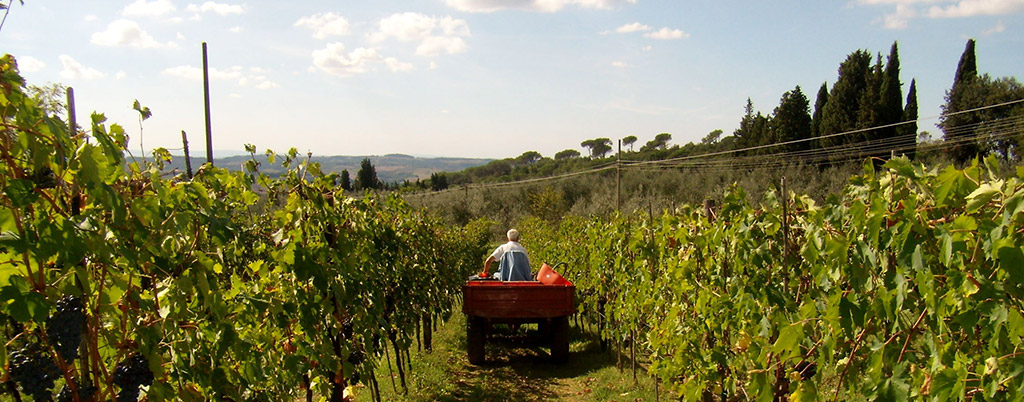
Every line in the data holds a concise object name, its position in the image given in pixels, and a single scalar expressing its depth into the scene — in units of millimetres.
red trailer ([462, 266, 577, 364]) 7145
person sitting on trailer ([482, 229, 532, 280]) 8281
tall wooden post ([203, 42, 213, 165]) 7928
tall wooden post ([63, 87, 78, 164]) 2515
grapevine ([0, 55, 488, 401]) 1521
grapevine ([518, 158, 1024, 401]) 1898
